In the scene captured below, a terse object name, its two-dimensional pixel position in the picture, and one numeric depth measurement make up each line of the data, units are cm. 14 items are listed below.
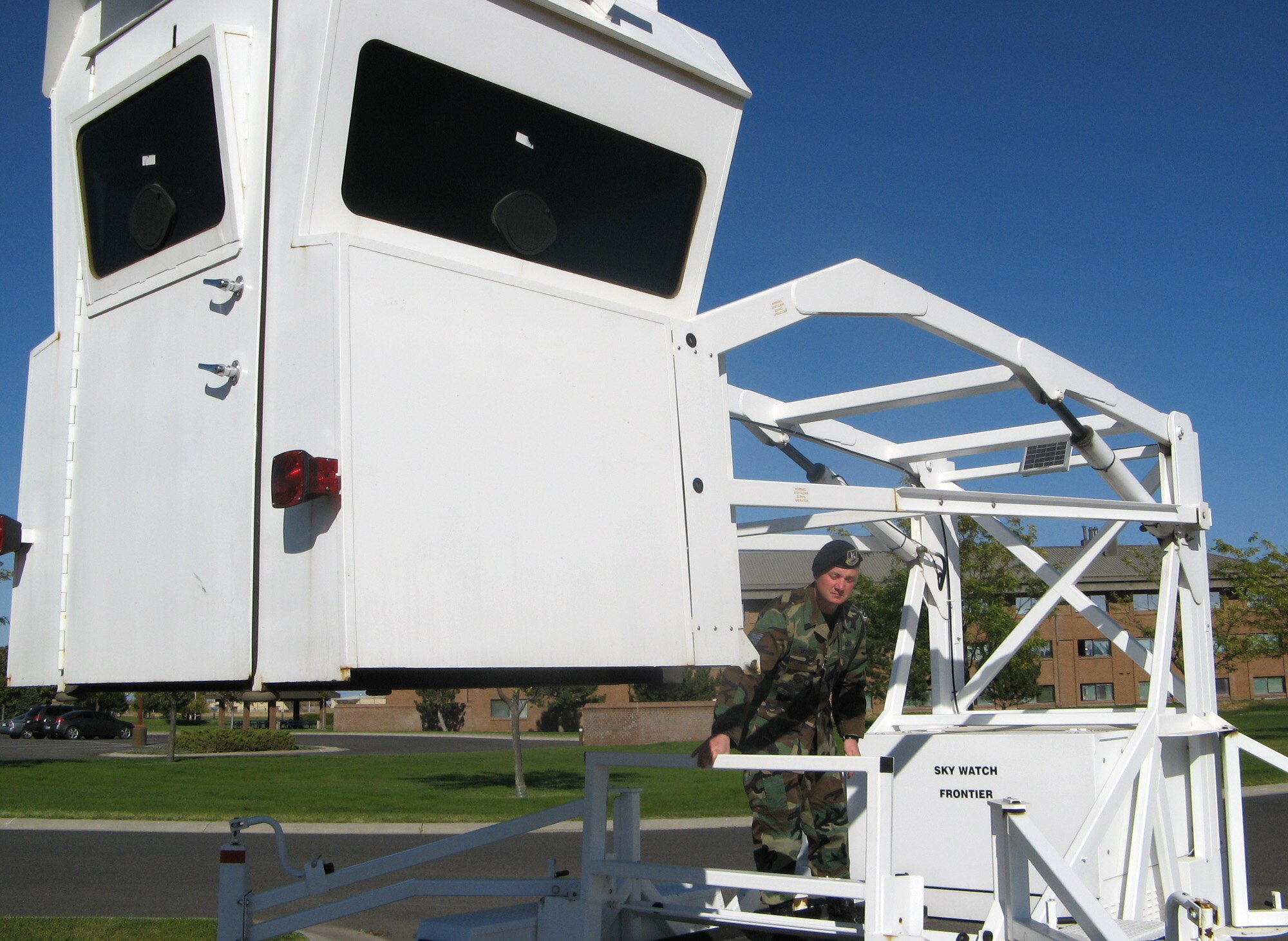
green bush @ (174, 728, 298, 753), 3262
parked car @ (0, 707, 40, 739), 4625
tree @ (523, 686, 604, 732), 4378
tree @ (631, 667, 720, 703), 3133
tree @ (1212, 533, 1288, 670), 2731
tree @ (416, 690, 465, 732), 4828
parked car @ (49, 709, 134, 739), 4572
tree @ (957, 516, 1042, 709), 2308
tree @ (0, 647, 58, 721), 4544
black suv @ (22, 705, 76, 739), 4584
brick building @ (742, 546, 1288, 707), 5419
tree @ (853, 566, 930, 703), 2205
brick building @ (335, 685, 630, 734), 5166
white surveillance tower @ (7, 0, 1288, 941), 327
